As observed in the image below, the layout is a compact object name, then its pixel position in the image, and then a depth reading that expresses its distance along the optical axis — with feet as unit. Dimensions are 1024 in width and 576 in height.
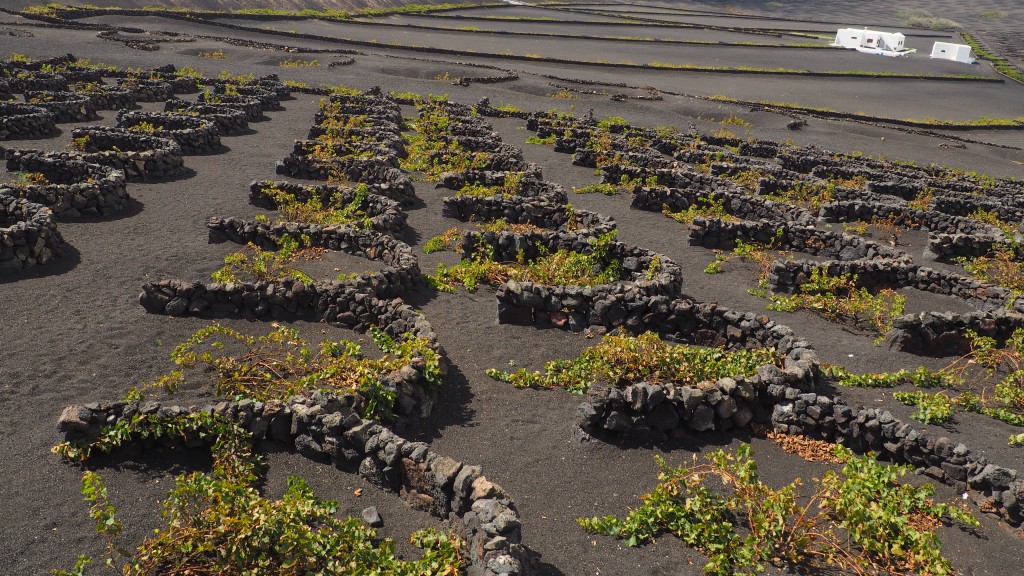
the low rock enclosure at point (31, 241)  43.96
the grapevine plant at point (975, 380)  34.12
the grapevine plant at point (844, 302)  46.06
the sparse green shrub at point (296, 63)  162.61
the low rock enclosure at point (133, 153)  67.36
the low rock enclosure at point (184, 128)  80.02
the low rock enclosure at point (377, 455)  22.58
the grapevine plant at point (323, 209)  57.41
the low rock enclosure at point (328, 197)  60.70
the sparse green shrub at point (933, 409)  33.47
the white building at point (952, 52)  279.08
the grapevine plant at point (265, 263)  44.45
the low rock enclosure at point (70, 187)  55.16
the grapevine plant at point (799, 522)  23.40
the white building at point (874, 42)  292.40
